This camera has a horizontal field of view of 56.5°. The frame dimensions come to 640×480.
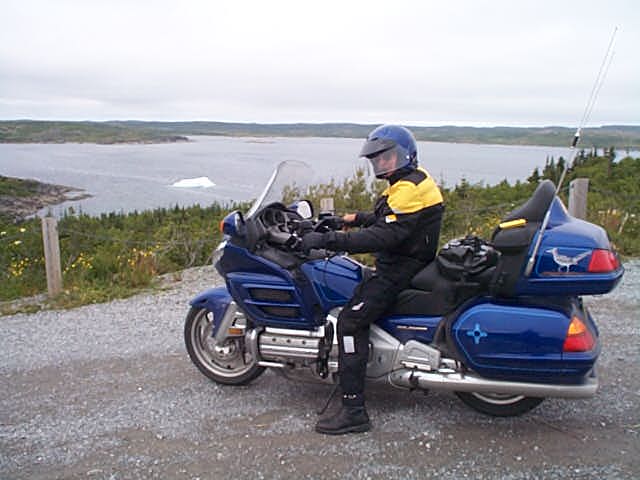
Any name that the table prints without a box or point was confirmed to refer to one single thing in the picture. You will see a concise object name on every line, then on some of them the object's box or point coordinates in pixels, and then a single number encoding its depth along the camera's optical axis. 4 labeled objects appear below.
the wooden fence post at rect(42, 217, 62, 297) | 7.55
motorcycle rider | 3.62
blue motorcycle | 3.41
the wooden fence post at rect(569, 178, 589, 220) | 8.95
